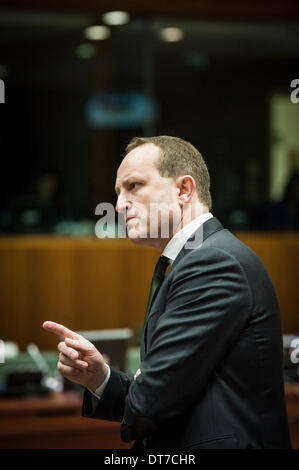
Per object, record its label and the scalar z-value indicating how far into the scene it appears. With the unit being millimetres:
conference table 7042
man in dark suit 4762
